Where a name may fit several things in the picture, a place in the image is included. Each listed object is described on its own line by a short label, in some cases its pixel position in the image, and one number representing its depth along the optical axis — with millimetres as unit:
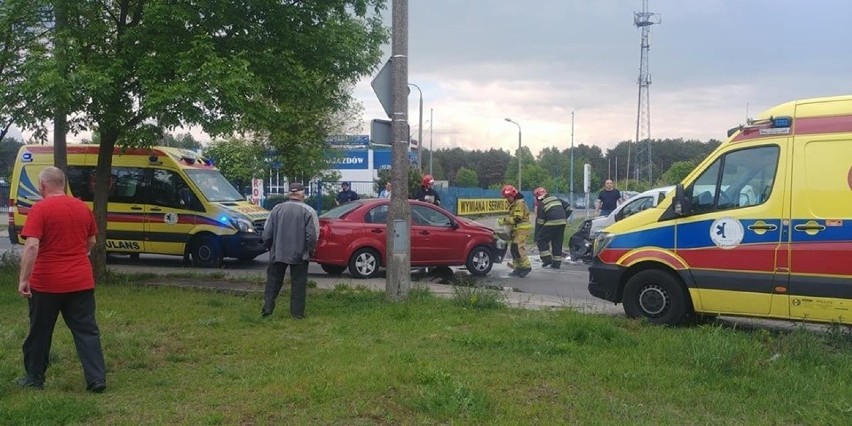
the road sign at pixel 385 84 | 9914
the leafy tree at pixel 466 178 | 93300
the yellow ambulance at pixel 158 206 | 15055
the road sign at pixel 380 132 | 9992
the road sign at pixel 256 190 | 27606
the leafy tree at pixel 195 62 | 9758
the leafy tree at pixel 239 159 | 32000
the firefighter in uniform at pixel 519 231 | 14688
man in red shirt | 5664
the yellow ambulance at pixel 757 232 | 7605
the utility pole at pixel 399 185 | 9797
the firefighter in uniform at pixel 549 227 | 15559
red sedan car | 13219
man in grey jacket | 8891
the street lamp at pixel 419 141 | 37469
